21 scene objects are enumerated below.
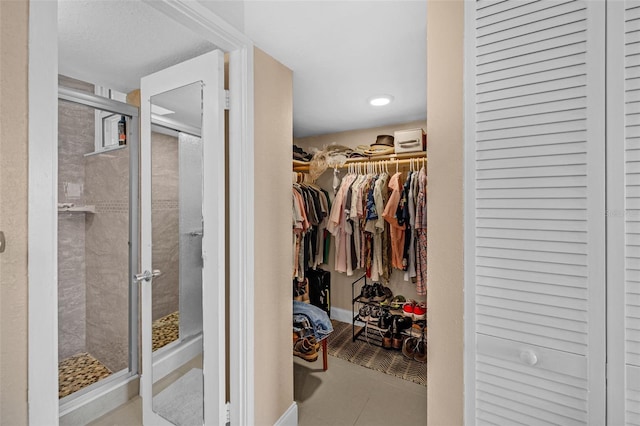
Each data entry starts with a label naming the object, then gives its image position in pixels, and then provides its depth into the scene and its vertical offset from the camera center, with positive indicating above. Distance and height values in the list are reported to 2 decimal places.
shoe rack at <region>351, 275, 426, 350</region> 2.73 -1.14
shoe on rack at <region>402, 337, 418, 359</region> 2.63 -1.22
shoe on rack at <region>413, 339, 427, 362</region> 2.57 -1.23
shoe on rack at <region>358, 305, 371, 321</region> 2.98 -1.04
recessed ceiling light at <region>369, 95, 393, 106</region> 2.30 +0.89
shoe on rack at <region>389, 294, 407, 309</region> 2.88 -0.90
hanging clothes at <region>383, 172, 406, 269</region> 2.74 -0.10
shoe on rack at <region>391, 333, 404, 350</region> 2.79 -1.22
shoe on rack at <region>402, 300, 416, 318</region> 2.69 -0.89
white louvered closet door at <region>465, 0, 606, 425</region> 0.79 +0.00
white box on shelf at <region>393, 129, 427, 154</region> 2.67 +0.65
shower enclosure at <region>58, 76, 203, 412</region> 1.61 -0.18
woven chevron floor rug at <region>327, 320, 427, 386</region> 2.40 -1.31
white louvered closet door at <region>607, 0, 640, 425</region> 0.75 +0.01
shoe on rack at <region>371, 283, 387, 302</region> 3.06 -0.87
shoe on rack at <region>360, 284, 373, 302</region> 3.10 -0.86
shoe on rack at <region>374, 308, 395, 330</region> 2.88 -1.06
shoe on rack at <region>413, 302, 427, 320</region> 2.64 -0.90
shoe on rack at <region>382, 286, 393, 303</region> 3.06 -0.86
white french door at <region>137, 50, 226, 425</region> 1.44 -0.12
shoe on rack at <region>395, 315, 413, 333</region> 2.82 -1.07
